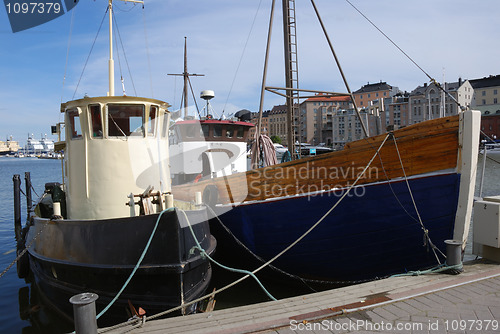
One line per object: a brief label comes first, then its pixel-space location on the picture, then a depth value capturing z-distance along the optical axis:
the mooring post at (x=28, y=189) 13.33
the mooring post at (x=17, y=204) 12.59
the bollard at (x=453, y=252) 5.38
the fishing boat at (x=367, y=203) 5.96
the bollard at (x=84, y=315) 3.67
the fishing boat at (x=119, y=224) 5.45
